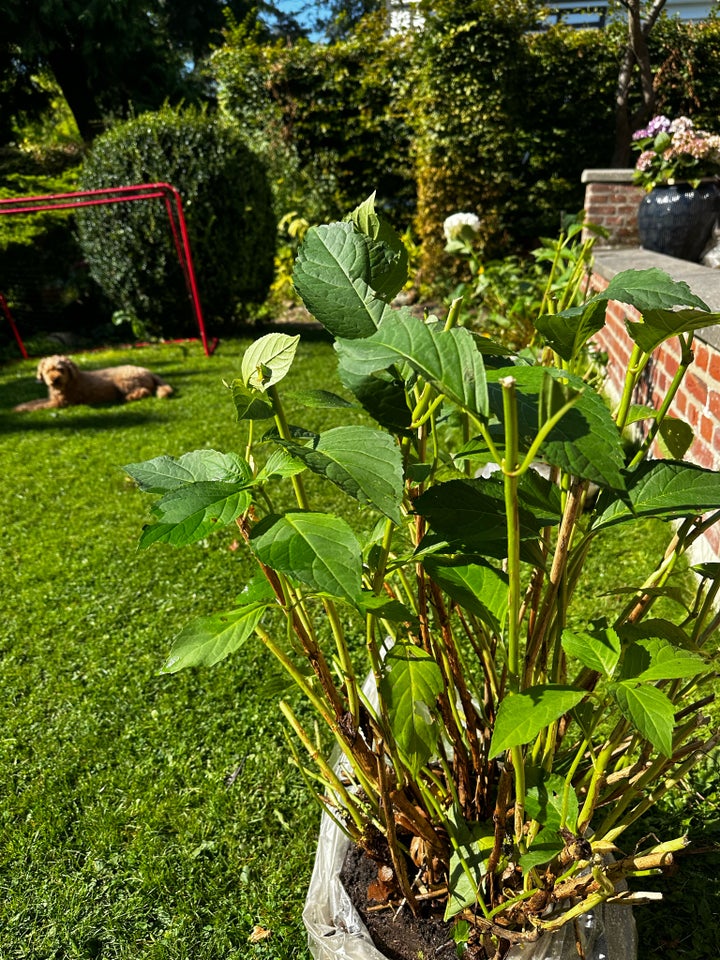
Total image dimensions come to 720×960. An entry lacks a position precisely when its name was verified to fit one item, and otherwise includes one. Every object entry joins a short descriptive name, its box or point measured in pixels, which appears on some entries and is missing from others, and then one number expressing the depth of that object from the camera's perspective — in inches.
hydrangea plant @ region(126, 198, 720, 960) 20.7
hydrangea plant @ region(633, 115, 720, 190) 165.8
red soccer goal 239.3
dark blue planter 165.9
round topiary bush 262.1
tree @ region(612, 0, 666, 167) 258.4
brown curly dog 198.5
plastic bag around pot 35.7
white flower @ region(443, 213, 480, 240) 160.6
